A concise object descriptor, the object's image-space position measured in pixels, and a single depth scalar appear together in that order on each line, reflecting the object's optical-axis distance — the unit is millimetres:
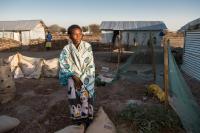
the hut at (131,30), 14126
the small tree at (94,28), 28088
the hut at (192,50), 5011
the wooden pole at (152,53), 3908
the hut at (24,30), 17261
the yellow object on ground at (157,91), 3089
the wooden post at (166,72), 2497
